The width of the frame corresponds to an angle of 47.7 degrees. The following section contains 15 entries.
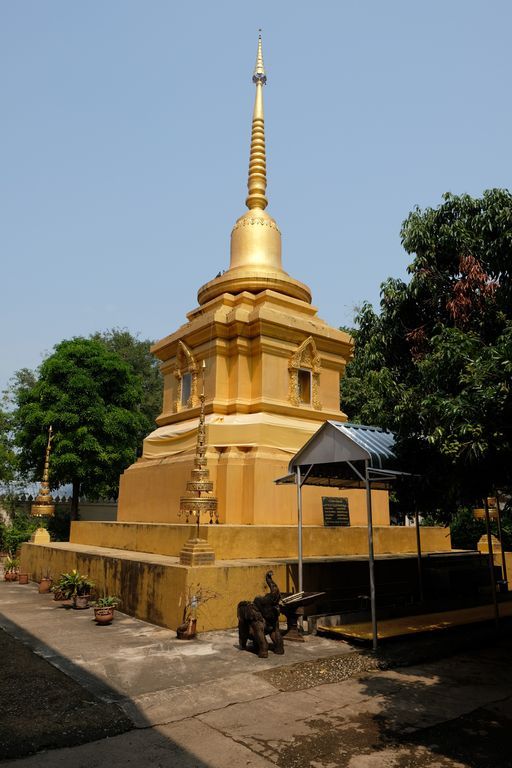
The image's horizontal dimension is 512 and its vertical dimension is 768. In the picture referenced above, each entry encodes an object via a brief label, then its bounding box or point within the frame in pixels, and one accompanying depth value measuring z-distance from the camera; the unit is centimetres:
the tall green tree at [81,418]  2786
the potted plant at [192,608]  936
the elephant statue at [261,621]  857
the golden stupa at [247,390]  1395
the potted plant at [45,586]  1517
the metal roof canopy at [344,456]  935
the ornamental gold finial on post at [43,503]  1977
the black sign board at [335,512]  1430
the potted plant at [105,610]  1044
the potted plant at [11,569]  1759
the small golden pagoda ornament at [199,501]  1005
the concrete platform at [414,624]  929
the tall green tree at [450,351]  707
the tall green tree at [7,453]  2803
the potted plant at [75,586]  1284
